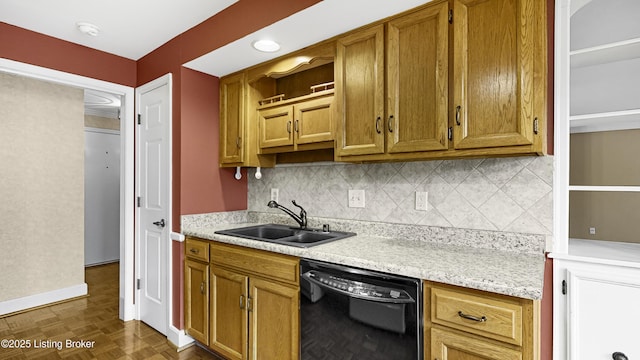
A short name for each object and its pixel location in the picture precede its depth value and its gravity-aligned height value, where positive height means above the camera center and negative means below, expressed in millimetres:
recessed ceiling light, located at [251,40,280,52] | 2086 +856
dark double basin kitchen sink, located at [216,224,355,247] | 2241 -395
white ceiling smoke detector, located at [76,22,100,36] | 2336 +1083
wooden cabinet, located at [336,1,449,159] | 1592 +487
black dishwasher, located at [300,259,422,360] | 1343 -608
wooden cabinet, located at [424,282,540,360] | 1128 -533
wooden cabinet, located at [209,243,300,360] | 1782 -748
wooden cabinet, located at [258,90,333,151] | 2102 +382
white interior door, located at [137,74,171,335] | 2664 -189
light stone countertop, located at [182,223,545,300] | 1184 -365
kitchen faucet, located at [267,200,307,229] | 2436 -293
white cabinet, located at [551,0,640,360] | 1358 +14
